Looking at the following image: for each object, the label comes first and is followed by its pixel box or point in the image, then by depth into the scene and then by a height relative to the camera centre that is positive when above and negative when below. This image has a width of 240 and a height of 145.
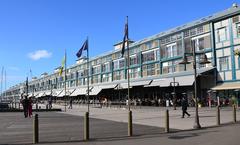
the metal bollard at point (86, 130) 9.06 -1.73
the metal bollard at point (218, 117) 12.35 -1.69
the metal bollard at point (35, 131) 8.41 -1.63
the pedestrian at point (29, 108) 19.73 -1.75
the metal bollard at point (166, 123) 10.38 -1.68
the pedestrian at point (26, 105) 19.18 -1.49
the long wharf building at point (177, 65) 28.36 +3.92
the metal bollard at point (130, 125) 9.73 -1.68
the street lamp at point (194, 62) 11.49 +1.50
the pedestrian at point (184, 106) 16.96 -1.45
